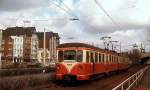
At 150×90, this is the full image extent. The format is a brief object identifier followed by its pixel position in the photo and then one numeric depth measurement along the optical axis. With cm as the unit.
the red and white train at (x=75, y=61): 1403
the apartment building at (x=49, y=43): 8442
